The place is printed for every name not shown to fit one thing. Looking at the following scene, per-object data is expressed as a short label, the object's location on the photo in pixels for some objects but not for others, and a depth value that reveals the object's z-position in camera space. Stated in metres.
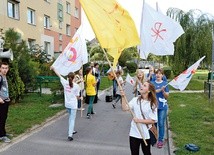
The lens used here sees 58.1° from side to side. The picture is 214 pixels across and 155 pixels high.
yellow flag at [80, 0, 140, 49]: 3.03
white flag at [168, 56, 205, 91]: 3.98
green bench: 9.82
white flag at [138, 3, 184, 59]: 4.09
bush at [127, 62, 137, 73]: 30.79
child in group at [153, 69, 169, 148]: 4.13
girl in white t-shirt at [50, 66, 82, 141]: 4.58
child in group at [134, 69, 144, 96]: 4.64
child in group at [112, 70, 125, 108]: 7.86
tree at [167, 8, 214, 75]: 14.44
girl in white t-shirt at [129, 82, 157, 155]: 2.77
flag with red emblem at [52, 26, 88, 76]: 5.29
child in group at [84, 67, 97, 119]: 6.33
